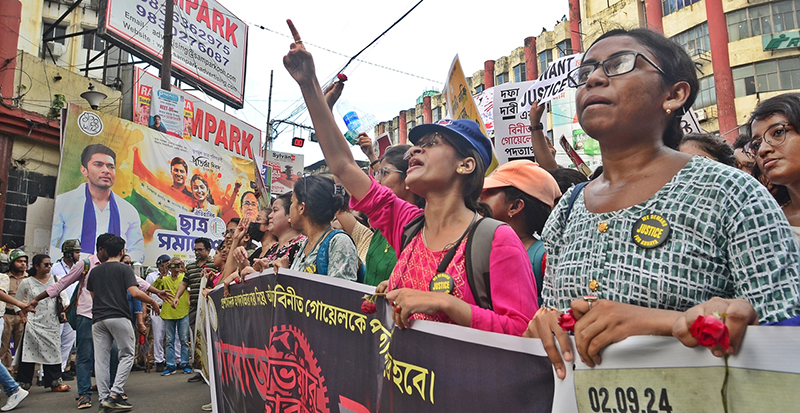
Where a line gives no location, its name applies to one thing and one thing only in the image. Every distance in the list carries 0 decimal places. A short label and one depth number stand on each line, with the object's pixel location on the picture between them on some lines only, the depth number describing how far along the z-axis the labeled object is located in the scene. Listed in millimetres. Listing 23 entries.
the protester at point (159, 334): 9430
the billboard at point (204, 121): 14109
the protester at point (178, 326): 8508
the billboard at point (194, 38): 13898
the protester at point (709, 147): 2732
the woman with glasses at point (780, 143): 1989
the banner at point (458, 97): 4449
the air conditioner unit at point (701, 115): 23516
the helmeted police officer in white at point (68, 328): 8117
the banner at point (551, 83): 5180
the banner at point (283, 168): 28344
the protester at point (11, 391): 5988
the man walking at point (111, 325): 5664
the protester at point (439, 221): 1703
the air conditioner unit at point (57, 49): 18727
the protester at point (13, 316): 7504
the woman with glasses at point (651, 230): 1034
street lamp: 12946
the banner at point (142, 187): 11305
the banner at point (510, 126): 5227
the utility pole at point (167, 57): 14211
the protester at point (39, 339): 7219
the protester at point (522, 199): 2680
